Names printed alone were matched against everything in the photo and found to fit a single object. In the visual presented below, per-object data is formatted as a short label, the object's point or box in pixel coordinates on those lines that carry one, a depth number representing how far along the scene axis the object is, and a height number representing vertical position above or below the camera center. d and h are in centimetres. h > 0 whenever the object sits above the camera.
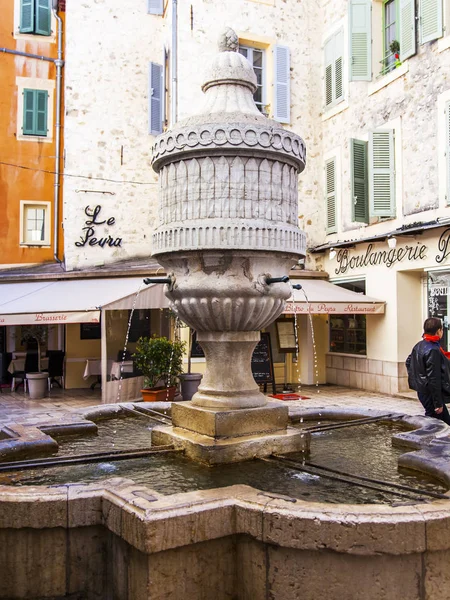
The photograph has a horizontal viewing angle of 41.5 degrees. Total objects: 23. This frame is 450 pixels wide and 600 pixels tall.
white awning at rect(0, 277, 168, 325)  1148 +57
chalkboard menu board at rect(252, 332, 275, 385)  1307 -72
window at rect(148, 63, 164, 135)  1616 +628
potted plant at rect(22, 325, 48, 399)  1302 -123
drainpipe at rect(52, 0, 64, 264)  1716 +534
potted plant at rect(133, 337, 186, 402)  1119 -73
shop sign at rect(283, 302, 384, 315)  1245 +43
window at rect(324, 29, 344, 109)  1475 +660
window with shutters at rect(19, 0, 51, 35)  1698 +895
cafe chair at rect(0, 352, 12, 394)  1673 -106
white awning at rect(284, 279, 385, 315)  1256 +53
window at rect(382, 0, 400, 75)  1327 +671
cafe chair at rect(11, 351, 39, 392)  1444 -94
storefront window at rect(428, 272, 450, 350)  1184 +61
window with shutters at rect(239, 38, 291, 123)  1541 +652
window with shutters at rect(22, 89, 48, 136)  1695 +619
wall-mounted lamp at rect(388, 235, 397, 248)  1244 +181
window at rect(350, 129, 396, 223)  1284 +335
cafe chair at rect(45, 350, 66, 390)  1448 -89
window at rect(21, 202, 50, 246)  1709 +304
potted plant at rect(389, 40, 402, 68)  1309 +618
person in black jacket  585 -45
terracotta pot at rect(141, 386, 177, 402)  1106 -126
